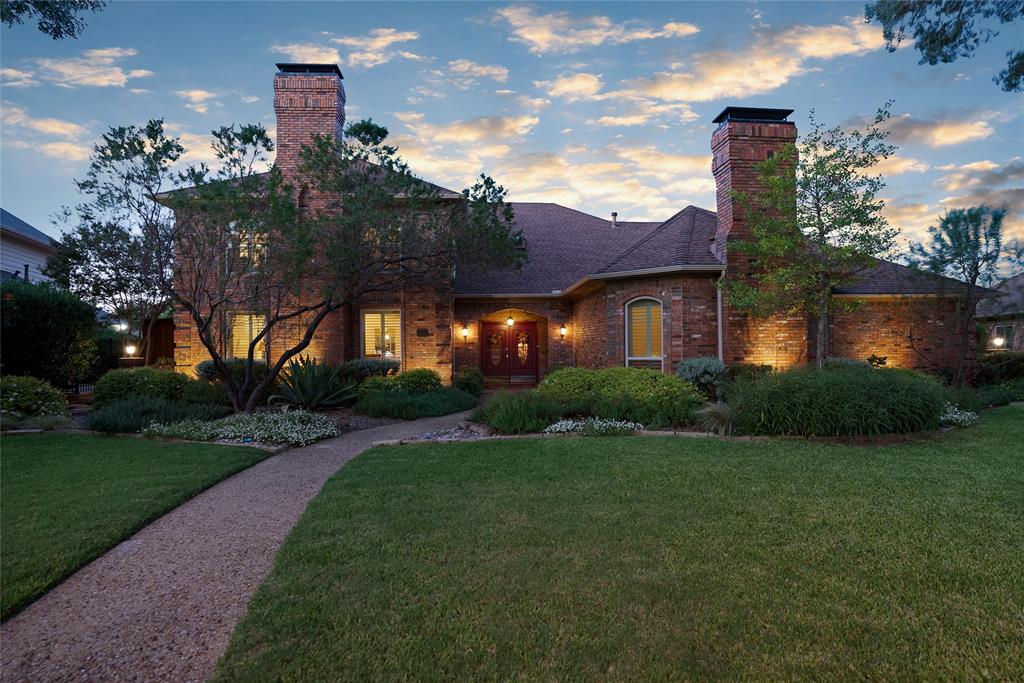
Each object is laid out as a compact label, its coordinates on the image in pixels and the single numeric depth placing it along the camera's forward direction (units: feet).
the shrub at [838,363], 37.58
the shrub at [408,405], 34.42
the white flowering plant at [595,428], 24.89
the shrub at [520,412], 26.58
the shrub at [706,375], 35.86
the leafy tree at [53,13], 19.86
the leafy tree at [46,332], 34.32
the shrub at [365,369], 42.27
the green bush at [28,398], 26.91
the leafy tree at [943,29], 20.54
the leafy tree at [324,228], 26.81
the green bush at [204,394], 34.40
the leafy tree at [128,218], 25.08
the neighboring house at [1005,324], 52.70
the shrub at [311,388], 34.71
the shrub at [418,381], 40.57
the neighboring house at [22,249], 56.08
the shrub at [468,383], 47.16
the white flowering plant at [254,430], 24.88
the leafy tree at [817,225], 34.99
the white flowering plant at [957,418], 26.76
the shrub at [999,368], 46.34
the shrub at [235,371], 39.99
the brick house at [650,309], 39.29
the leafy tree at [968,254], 41.01
